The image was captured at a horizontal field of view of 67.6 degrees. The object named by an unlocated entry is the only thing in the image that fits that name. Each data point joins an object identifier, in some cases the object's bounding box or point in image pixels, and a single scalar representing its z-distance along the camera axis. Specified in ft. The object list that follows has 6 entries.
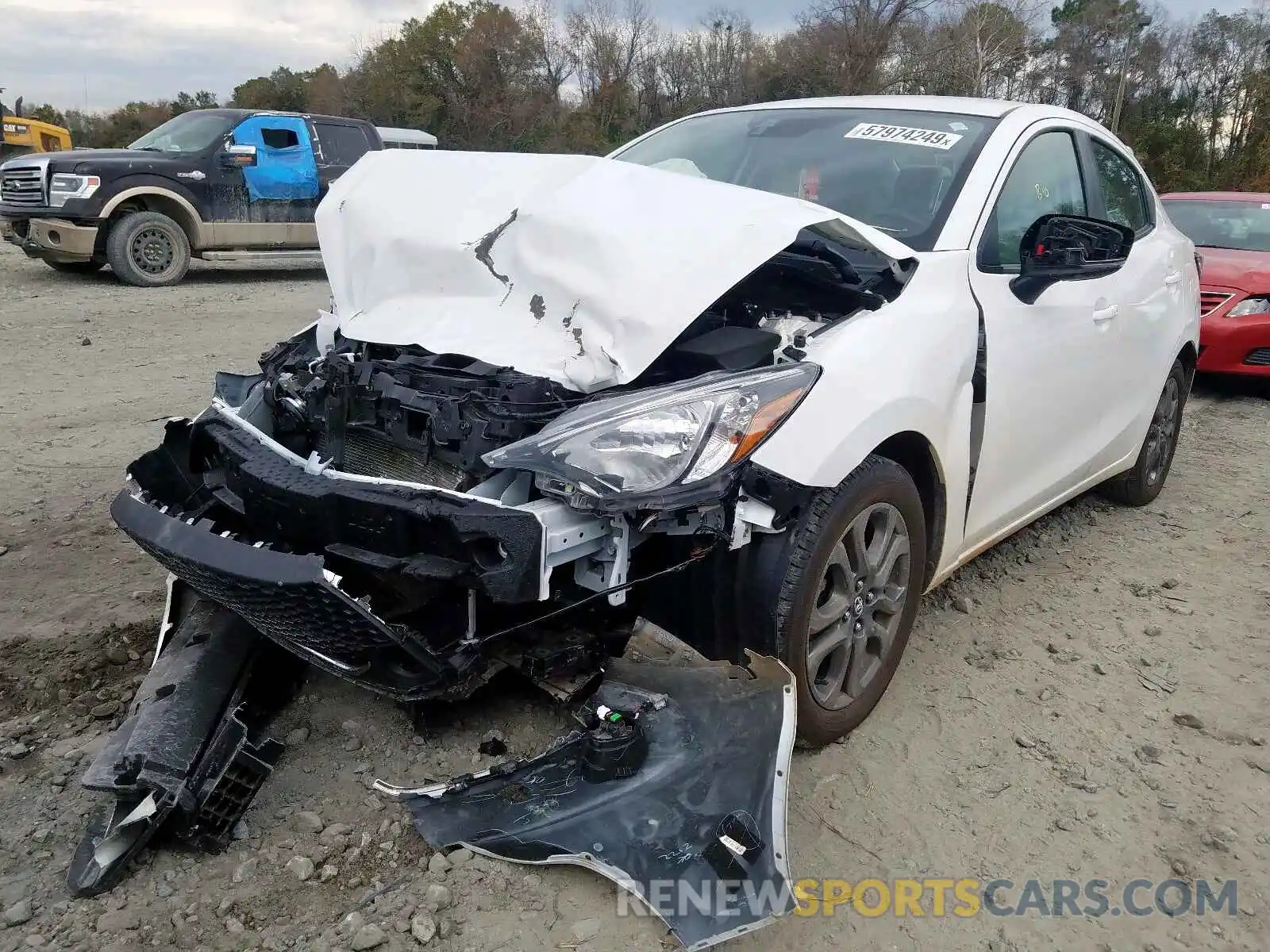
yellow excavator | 71.87
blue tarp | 37.47
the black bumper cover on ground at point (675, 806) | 6.45
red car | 23.62
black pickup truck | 33.81
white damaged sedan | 6.86
